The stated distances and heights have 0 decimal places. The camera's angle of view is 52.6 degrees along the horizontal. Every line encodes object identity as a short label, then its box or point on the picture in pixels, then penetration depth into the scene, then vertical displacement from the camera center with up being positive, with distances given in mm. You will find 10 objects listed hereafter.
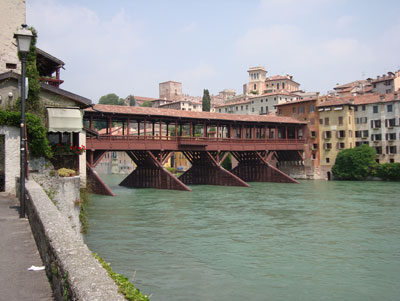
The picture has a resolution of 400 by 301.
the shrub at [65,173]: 11938 -424
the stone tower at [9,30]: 19156 +6183
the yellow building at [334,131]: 45906 +2962
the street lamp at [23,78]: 7840 +1711
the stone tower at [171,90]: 121875 +20623
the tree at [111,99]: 131250 +19300
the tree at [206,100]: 77875 +11143
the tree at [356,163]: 42156 -740
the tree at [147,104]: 114500 +15427
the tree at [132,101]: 116812 +16512
